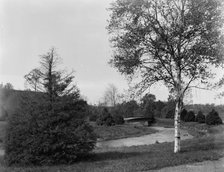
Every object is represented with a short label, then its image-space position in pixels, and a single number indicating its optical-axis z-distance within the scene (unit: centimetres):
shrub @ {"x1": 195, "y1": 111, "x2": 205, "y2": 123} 5645
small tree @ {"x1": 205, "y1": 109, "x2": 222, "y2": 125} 4532
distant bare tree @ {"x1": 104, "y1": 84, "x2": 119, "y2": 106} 8536
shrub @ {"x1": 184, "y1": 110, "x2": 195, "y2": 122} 6067
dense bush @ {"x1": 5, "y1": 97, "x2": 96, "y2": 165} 1130
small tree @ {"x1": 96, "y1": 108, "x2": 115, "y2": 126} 5084
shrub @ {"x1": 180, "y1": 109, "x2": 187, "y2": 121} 6294
